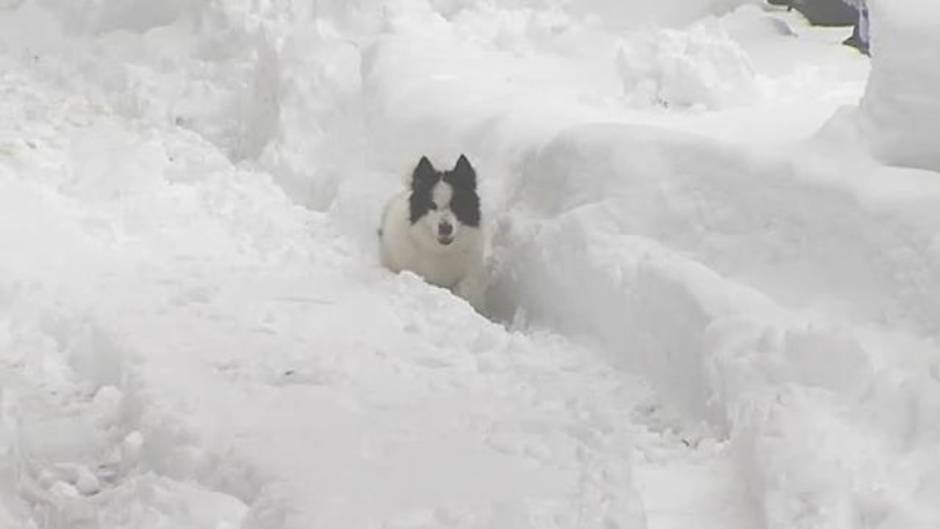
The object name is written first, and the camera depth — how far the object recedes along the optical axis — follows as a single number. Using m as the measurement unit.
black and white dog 15.71
